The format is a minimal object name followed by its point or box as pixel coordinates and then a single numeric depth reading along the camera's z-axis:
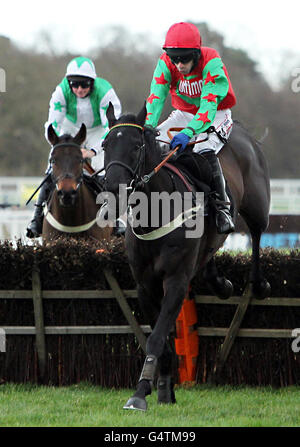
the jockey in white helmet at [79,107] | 16.02
